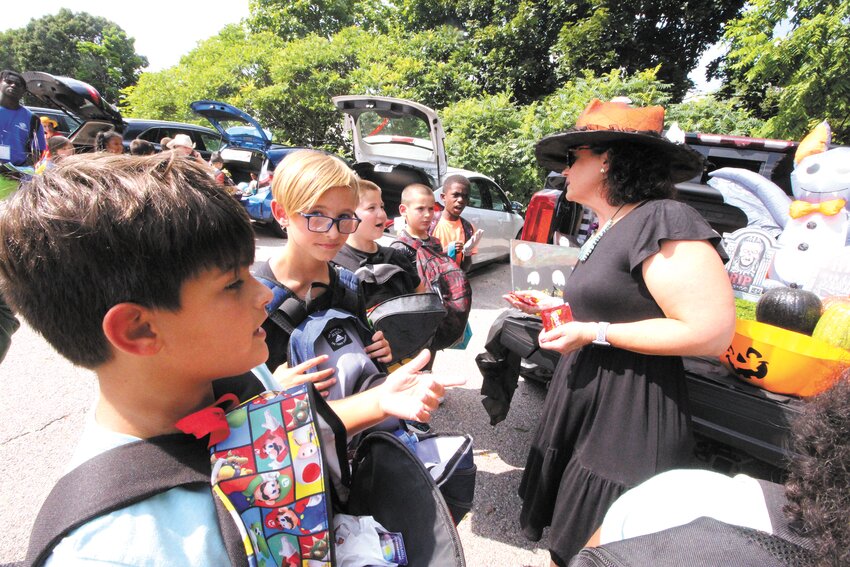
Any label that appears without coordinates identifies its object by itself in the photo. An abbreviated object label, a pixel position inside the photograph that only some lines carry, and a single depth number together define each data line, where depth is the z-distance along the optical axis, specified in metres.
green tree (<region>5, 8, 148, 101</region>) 36.78
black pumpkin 2.19
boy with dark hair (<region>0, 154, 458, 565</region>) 0.68
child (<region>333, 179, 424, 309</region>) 2.37
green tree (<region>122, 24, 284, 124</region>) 14.86
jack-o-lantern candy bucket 1.89
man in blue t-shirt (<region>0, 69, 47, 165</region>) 5.04
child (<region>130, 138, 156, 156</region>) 6.05
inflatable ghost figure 2.92
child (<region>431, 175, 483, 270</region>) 4.06
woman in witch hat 1.41
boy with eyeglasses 1.67
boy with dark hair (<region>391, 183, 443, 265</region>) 3.27
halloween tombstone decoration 3.23
